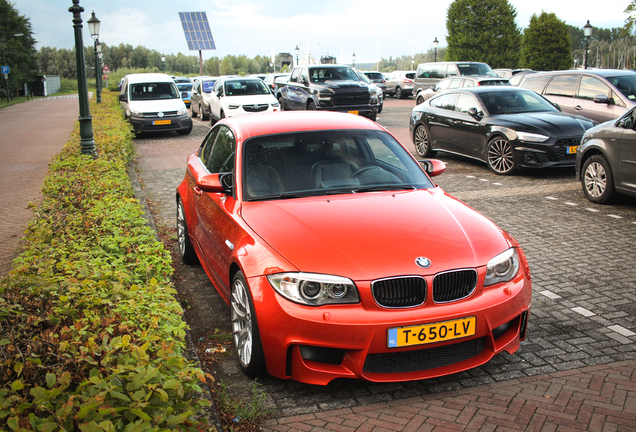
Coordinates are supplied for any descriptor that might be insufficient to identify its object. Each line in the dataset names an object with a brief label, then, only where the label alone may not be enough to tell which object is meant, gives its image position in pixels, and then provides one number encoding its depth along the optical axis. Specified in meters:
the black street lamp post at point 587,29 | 32.31
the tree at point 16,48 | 56.09
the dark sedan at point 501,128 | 10.45
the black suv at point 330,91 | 19.92
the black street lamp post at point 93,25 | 24.27
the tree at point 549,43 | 48.78
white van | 18.89
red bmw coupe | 3.35
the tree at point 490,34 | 52.12
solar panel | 53.41
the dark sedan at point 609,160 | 8.00
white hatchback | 19.64
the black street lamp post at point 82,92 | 11.01
